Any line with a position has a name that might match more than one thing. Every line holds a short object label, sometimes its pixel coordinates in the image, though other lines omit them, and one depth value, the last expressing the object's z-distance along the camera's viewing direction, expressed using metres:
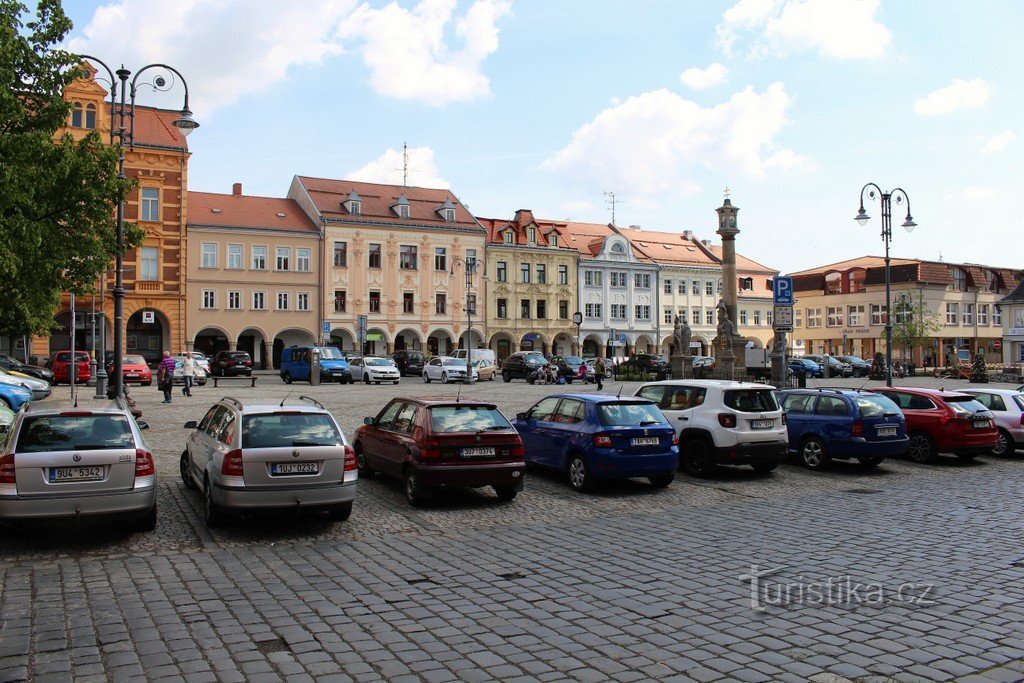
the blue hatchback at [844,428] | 14.75
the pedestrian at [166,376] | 27.47
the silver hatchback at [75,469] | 8.22
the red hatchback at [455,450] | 10.91
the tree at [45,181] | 14.51
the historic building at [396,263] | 60.53
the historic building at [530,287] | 67.94
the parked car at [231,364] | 45.66
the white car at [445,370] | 43.45
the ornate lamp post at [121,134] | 18.11
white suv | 13.68
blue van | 41.94
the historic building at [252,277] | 55.91
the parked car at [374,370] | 42.31
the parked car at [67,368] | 36.78
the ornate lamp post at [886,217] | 28.31
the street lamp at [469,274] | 42.19
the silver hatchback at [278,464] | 9.06
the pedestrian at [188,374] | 30.02
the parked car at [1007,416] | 17.56
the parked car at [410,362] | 51.31
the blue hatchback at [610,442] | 12.12
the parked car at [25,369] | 34.34
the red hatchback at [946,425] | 16.02
